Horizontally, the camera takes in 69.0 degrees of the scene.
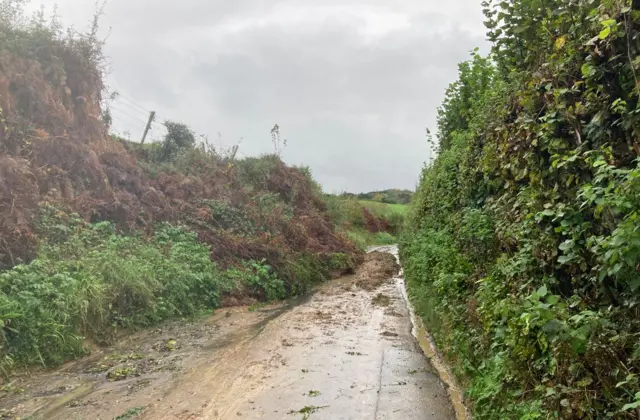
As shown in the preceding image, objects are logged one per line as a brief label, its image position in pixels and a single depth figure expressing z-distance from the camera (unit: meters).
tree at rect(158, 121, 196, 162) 19.61
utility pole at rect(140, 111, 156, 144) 20.10
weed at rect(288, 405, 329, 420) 5.84
